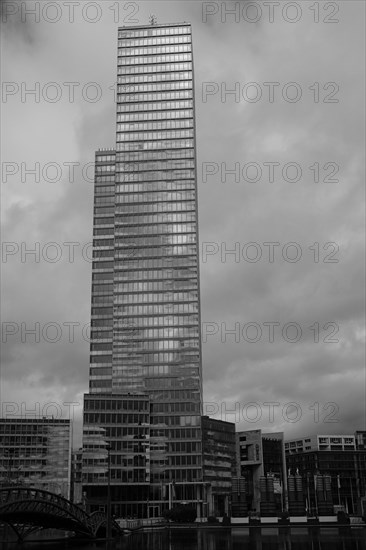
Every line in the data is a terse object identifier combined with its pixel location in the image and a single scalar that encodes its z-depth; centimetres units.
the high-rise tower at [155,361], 17412
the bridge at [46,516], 5779
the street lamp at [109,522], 6661
